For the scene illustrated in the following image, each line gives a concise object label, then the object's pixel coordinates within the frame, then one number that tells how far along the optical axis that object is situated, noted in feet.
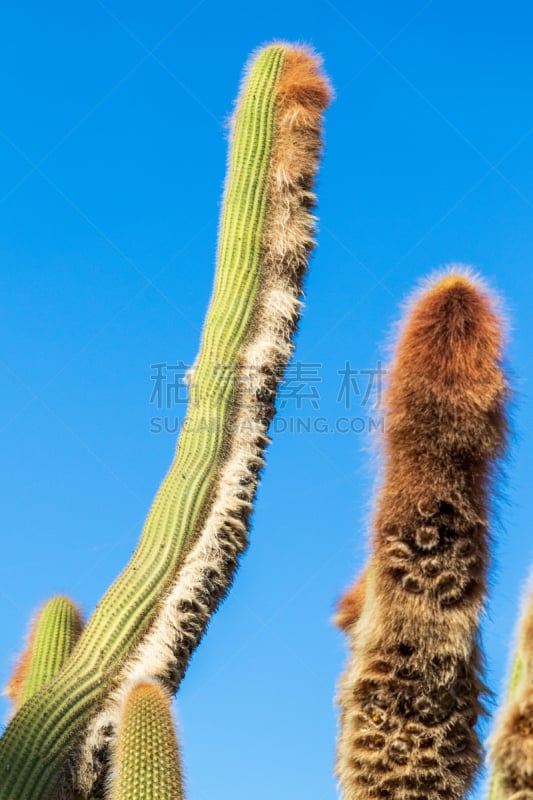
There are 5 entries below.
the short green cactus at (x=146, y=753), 15.29
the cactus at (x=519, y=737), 8.41
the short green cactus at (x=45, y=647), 22.76
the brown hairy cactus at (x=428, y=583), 10.37
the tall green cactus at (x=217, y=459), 20.27
